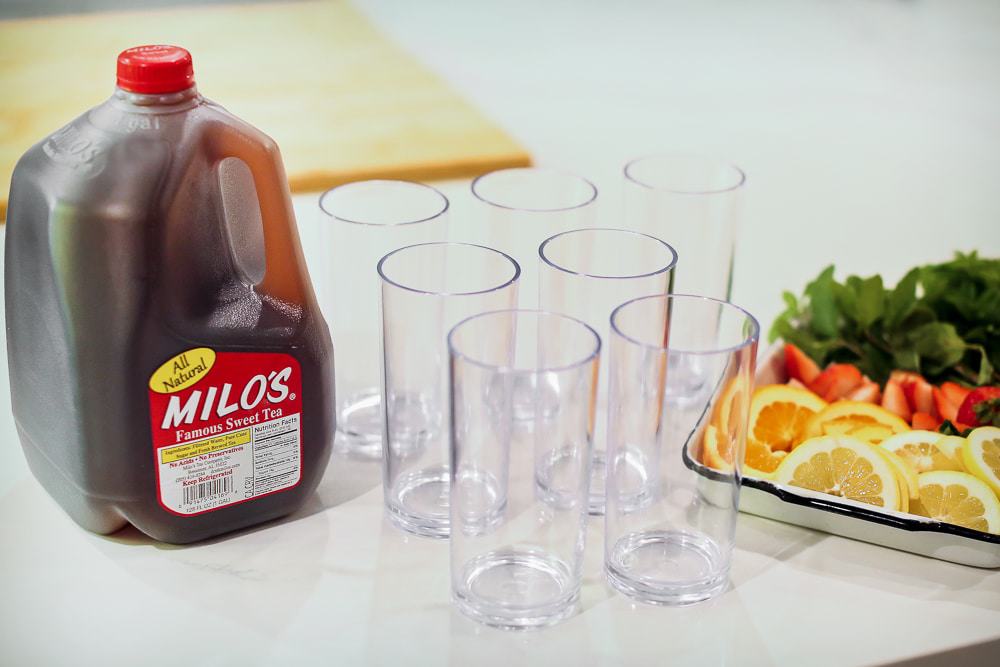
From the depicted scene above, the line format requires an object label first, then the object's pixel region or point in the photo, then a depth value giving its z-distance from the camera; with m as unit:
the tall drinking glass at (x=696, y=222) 1.07
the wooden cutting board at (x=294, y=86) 1.63
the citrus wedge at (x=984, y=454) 0.91
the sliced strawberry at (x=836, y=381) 1.07
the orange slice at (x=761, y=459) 0.94
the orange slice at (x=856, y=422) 0.97
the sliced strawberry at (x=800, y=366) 1.10
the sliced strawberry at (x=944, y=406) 1.04
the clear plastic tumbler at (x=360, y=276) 0.97
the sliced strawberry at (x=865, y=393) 1.07
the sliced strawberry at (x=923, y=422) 1.02
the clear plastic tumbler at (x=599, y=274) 0.89
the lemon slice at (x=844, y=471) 0.89
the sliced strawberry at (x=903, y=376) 1.10
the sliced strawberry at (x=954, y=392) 1.05
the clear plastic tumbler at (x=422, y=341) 0.86
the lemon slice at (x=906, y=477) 0.90
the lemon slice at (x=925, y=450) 0.94
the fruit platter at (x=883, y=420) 0.88
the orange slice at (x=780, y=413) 0.98
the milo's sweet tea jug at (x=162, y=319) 0.75
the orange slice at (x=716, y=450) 0.83
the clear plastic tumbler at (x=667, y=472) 0.81
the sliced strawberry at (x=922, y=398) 1.07
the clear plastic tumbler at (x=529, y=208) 0.99
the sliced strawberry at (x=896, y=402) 1.06
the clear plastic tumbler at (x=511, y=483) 0.77
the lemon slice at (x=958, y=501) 0.88
